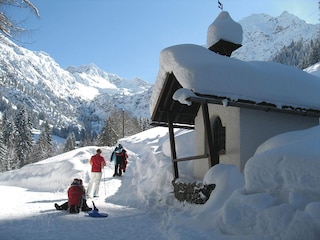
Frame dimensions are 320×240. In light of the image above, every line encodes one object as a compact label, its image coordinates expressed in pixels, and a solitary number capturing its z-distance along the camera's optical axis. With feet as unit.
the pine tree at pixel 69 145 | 270.26
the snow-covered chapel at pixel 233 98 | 27.84
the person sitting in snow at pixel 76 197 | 28.02
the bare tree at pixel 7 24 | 17.17
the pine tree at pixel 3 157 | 149.38
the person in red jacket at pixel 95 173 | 38.63
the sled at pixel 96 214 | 26.55
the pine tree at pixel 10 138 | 174.60
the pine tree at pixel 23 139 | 192.05
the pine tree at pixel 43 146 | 196.03
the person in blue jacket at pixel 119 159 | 56.03
